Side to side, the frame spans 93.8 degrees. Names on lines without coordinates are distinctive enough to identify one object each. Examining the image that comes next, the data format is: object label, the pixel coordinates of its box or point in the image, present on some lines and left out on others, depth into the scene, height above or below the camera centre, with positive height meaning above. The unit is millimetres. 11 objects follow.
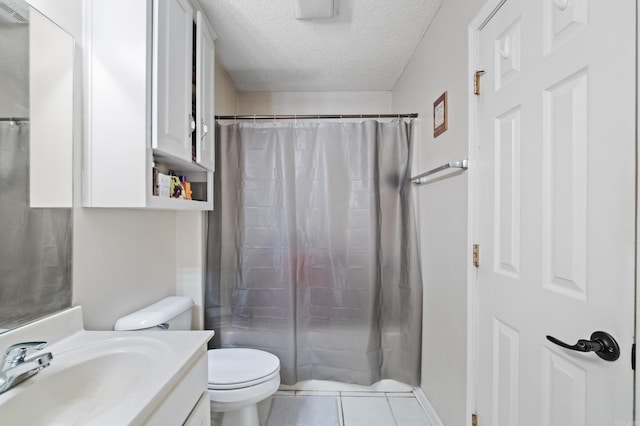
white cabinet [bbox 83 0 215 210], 1163 +426
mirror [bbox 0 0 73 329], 899 +134
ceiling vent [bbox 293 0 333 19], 1548 +1082
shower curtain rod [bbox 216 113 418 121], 2033 +650
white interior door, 666 +15
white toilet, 1418 -825
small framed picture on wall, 1576 +537
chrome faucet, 721 -393
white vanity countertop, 722 -455
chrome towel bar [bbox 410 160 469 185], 1345 +224
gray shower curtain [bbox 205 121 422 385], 2033 -204
